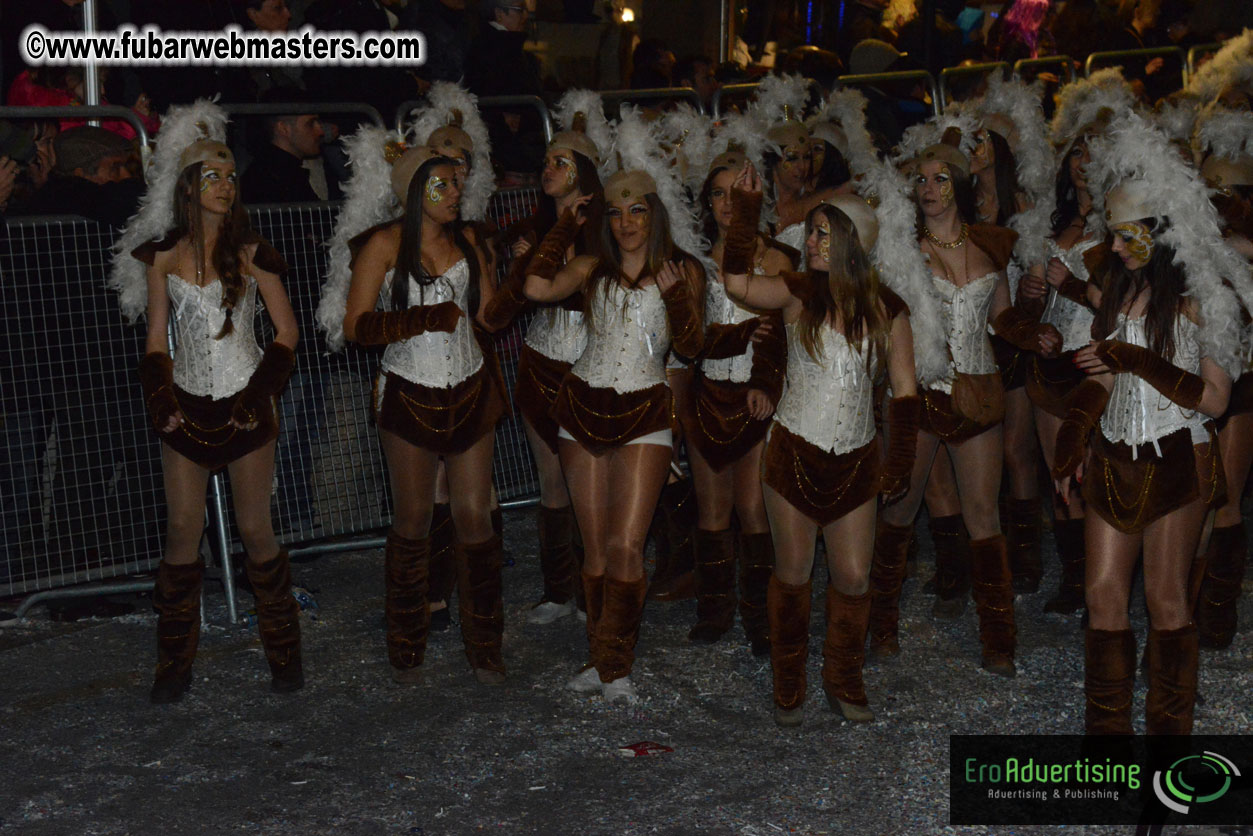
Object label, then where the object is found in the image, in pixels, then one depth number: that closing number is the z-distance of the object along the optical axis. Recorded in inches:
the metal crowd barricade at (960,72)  422.9
